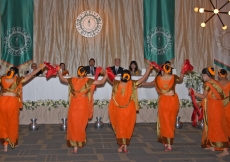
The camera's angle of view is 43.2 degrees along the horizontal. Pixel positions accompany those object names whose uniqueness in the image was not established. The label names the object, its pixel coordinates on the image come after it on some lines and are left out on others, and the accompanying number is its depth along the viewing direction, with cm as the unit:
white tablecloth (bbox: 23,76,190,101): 771
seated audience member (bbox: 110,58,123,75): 959
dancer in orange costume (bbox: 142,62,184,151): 520
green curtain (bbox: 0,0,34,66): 1009
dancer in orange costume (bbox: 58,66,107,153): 499
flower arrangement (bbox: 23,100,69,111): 762
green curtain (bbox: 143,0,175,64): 1061
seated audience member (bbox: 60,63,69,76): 872
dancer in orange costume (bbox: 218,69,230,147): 520
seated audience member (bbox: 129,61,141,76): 915
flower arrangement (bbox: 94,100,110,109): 781
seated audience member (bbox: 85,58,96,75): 952
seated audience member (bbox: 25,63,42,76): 964
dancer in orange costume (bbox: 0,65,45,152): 508
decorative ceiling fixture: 764
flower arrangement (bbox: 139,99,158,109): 792
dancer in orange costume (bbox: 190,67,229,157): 495
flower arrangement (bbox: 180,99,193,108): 801
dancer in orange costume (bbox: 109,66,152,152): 506
